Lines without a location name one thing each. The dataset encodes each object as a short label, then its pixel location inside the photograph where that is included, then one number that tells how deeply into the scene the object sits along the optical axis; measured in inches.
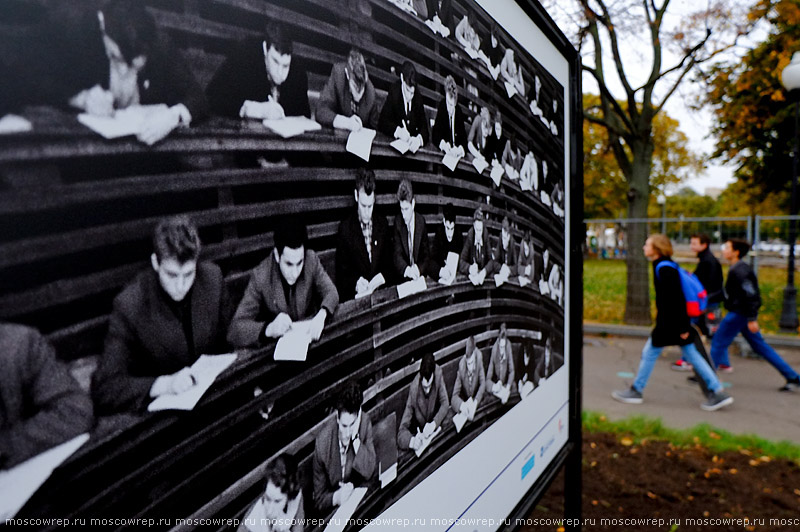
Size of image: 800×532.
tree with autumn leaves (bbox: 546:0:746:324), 381.1
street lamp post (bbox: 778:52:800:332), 344.5
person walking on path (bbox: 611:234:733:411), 211.6
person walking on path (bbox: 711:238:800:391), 240.4
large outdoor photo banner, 21.2
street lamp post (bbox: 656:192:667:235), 1467.8
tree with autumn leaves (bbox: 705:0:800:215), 433.3
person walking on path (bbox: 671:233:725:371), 292.7
